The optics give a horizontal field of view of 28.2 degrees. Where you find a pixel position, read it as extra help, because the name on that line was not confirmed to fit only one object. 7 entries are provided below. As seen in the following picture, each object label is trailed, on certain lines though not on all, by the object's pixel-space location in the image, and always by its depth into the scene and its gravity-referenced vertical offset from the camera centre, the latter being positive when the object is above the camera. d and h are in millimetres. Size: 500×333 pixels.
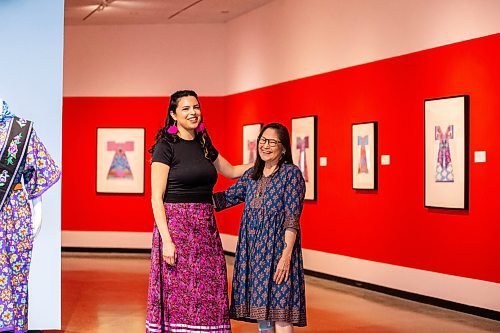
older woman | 5734 -393
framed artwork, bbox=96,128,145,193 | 17891 +329
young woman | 5496 -322
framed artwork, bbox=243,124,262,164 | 15461 +612
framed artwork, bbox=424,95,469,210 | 9633 +267
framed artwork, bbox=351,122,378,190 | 11594 +280
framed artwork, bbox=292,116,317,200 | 13328 +425
